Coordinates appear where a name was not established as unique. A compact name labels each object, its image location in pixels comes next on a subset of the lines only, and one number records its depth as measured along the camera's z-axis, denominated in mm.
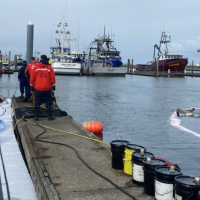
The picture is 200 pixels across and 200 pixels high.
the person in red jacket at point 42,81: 9438
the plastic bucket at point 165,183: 4207
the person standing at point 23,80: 14579
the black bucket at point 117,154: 5512
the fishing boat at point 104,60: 70312
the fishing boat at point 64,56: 63906
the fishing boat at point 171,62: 78000
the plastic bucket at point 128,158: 5301
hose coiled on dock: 4612
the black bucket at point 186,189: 3875
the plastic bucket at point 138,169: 4840
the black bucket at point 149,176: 4531
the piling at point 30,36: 12773
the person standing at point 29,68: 12608
